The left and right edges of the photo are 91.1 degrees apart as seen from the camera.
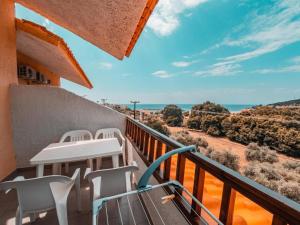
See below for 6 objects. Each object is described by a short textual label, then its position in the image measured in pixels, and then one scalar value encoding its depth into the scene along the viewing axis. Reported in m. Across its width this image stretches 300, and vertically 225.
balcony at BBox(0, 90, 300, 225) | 0.74
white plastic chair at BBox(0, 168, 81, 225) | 1.25
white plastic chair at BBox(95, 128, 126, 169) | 3.43
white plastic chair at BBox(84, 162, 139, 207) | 1.39
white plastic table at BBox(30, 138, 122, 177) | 1.91
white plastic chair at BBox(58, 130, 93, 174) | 3.21
